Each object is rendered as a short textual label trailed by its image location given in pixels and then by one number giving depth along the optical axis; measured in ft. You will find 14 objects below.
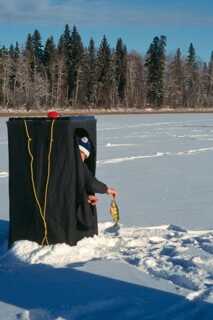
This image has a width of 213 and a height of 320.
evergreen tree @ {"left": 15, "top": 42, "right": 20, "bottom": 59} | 262.96
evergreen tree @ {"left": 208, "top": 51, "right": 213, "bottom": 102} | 336.70
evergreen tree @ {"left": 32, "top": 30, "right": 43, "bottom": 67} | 267.39
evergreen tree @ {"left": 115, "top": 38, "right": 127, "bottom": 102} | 285.43
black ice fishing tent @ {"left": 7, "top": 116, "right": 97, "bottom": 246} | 16.58
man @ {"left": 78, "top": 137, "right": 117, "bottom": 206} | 17.33
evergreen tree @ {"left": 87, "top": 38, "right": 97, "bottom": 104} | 264.31
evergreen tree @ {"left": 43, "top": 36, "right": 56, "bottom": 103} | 258.37
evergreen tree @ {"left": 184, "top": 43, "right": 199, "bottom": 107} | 322.75
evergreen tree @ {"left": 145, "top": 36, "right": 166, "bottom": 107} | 282.48
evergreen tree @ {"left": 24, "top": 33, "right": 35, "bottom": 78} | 258.37
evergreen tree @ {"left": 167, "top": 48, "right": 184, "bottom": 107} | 308.19
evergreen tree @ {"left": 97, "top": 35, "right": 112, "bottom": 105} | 264.31
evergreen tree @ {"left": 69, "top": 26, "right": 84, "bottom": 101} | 258.37
